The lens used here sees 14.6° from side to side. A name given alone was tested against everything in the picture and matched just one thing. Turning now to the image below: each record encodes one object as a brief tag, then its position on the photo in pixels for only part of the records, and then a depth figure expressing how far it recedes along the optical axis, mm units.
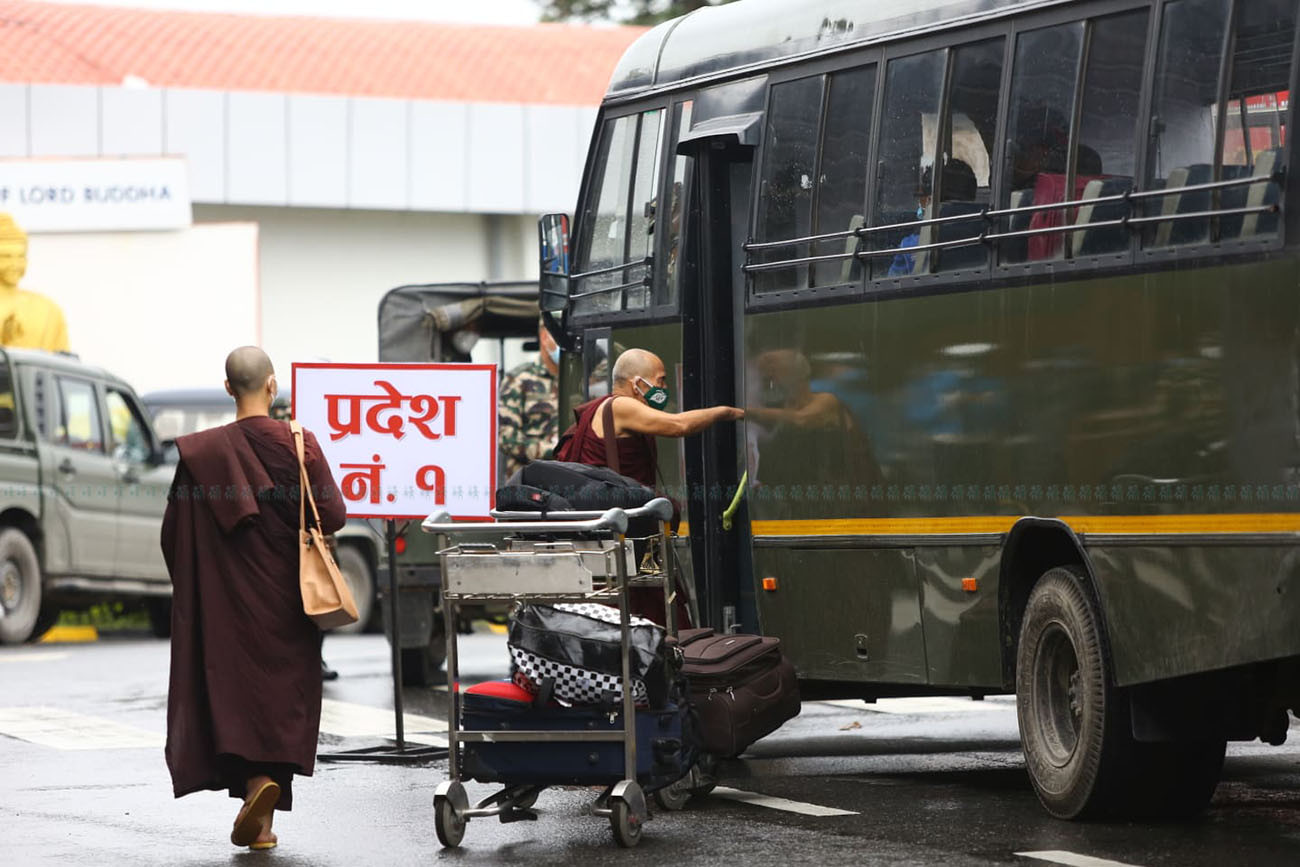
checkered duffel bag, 17469
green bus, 15798
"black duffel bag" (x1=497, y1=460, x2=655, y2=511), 18633
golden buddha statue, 48216
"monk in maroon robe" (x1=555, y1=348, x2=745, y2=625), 20781
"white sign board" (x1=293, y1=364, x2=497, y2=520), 22840
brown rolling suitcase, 19080
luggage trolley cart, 17126
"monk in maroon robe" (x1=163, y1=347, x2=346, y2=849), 17902
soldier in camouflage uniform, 31477
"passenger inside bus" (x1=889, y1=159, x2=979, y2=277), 18842
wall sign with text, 61045
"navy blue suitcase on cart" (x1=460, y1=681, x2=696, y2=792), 17439
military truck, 33745
